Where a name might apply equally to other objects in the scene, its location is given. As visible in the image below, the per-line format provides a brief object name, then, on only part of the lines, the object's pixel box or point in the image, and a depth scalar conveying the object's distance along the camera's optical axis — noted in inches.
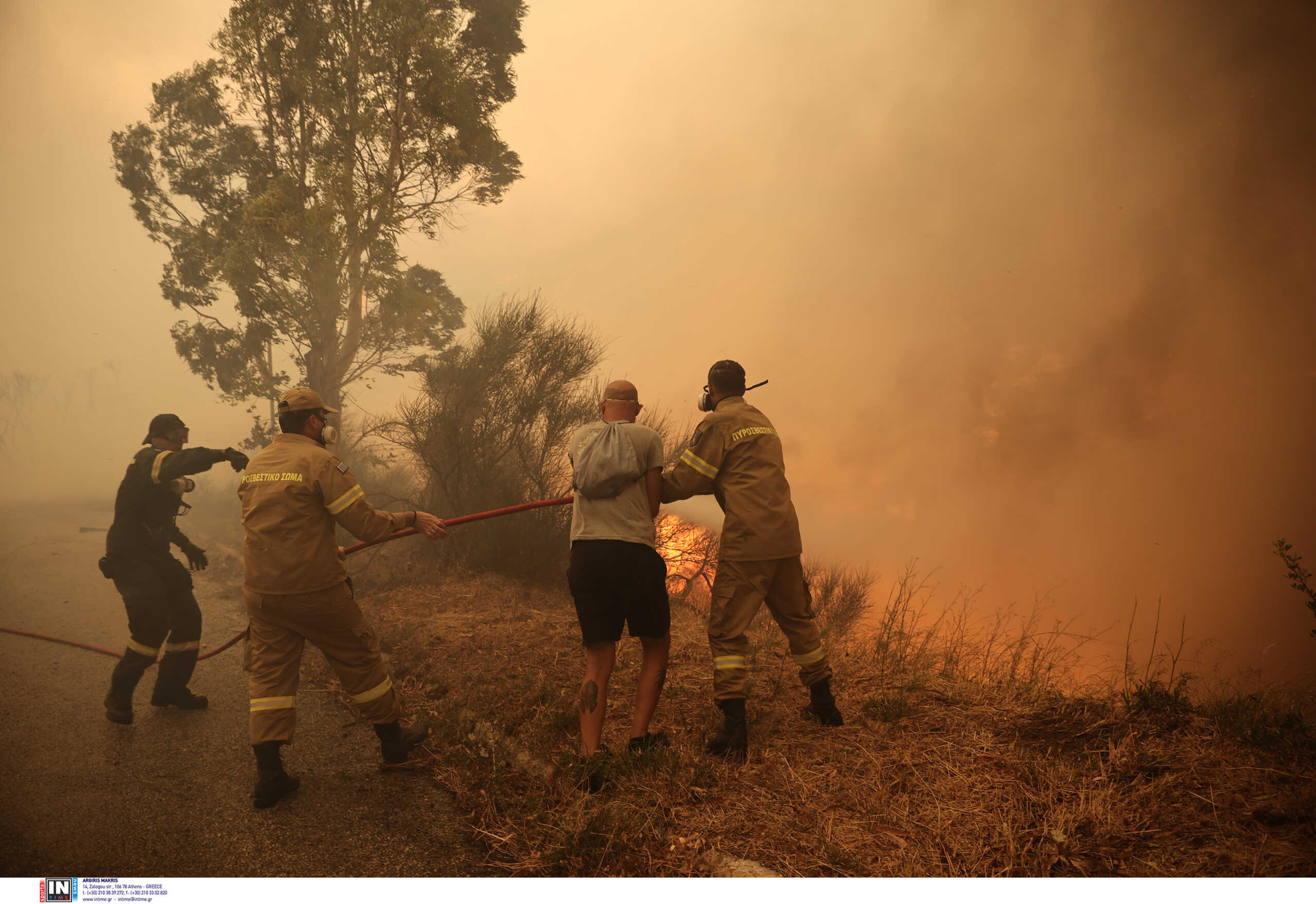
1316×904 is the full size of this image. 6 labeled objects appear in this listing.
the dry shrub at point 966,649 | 168.7
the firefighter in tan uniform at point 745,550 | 127.6
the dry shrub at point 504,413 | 312.8
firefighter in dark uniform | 155.2
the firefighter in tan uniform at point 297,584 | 117.9
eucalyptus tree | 346.6
